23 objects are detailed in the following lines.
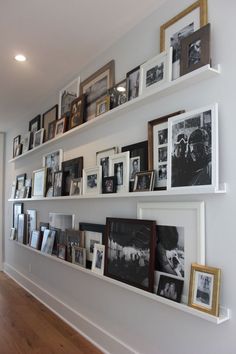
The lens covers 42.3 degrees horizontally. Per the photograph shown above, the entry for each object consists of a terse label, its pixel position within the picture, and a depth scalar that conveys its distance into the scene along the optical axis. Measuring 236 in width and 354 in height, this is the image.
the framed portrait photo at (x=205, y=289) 1.57
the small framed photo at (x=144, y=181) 2.04
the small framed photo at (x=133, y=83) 2.29
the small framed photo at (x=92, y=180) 2.57
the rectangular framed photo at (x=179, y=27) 1.81
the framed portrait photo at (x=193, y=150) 1.62
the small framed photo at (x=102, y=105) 2.55
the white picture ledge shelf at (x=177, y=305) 1.54
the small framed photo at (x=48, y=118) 3.68
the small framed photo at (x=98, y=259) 2.48
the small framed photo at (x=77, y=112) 2.96
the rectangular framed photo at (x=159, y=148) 2.00
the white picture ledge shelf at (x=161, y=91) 1.68
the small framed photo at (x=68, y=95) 3.22
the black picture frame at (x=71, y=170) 3.05
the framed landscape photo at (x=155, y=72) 1.96
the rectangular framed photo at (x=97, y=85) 2.66
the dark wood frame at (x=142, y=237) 2.00
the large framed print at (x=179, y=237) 1.74
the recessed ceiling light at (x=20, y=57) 2.86
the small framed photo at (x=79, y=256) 2.77
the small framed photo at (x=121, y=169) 2.26
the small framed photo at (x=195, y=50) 1.70
